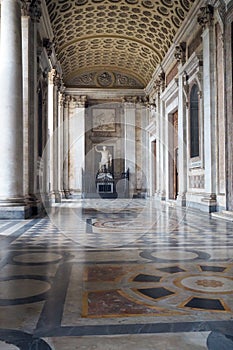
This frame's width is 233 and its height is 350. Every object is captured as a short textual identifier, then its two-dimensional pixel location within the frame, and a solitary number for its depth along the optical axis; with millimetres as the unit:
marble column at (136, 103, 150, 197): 26312
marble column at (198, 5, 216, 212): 12000
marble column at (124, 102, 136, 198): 26797
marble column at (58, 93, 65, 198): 24234
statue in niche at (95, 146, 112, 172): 27312
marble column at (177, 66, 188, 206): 15680
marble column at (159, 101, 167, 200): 20581
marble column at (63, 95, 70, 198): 25748
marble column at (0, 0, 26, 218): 9703
